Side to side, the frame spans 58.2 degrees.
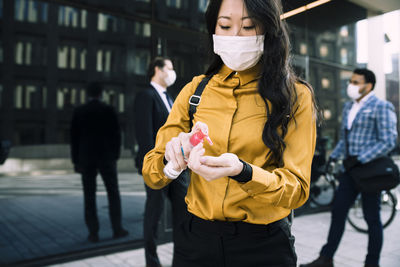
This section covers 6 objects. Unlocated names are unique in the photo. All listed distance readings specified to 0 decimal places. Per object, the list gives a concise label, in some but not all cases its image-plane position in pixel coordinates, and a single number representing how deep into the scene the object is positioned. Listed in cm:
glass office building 383
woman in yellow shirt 128
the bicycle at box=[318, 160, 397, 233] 533
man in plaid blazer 364
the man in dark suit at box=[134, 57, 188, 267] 325
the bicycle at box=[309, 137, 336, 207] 655
